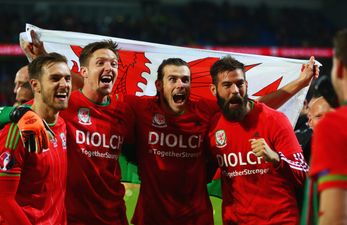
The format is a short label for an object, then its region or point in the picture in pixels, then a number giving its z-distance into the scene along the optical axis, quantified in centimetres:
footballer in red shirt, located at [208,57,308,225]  813
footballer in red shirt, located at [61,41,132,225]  845
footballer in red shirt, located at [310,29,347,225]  466
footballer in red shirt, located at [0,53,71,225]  708
